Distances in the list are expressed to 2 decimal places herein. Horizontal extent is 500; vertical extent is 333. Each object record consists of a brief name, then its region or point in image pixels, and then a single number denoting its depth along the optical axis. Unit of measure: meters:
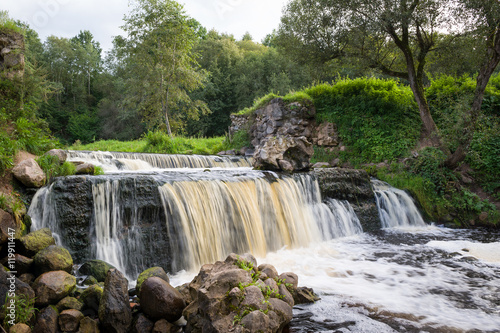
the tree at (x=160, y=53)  20.44
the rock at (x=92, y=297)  3.39
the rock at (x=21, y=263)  3.70
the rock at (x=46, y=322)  3.03
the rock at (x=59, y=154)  6.19
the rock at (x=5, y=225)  3.85
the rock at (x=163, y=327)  3.12
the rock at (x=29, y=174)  5.14
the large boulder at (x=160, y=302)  3.26
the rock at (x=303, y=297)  3.83
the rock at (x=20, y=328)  2.90
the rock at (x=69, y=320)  3.08
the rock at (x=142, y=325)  3.13
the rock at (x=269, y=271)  3.83
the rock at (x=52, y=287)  3.29
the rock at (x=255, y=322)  2.66
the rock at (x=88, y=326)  3.06
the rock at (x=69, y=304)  3.27
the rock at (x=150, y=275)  3.73
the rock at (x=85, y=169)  6.70
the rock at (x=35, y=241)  3.94
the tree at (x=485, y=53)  8.52
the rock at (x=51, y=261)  3.71
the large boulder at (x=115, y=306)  3.10
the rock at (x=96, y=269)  4.21
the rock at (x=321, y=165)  12.49
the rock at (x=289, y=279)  3.88
